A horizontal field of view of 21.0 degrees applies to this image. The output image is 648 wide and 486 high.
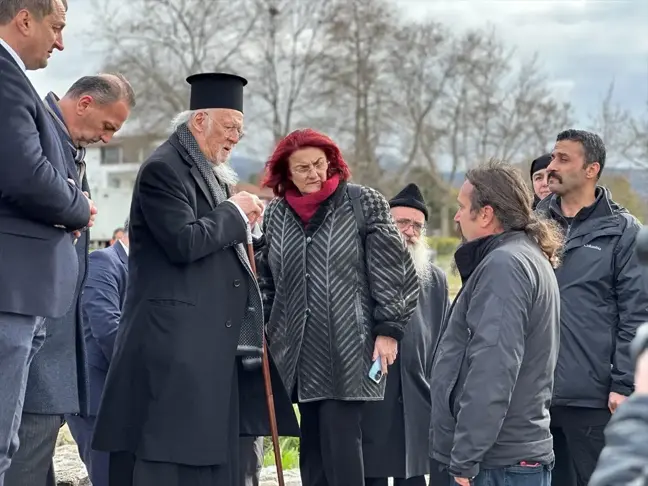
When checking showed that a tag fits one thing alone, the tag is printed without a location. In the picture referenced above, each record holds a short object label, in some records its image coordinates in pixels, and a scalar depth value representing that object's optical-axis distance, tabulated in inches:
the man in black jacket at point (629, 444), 102.0
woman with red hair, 330.2
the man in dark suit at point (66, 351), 285.0
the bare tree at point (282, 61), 2558.1
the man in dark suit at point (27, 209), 243.5
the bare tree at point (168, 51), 2500.0
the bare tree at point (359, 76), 2558.1
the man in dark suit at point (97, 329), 371.5
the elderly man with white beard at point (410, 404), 348.1
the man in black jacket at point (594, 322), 336.4
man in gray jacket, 250.2
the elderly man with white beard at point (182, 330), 283.7
